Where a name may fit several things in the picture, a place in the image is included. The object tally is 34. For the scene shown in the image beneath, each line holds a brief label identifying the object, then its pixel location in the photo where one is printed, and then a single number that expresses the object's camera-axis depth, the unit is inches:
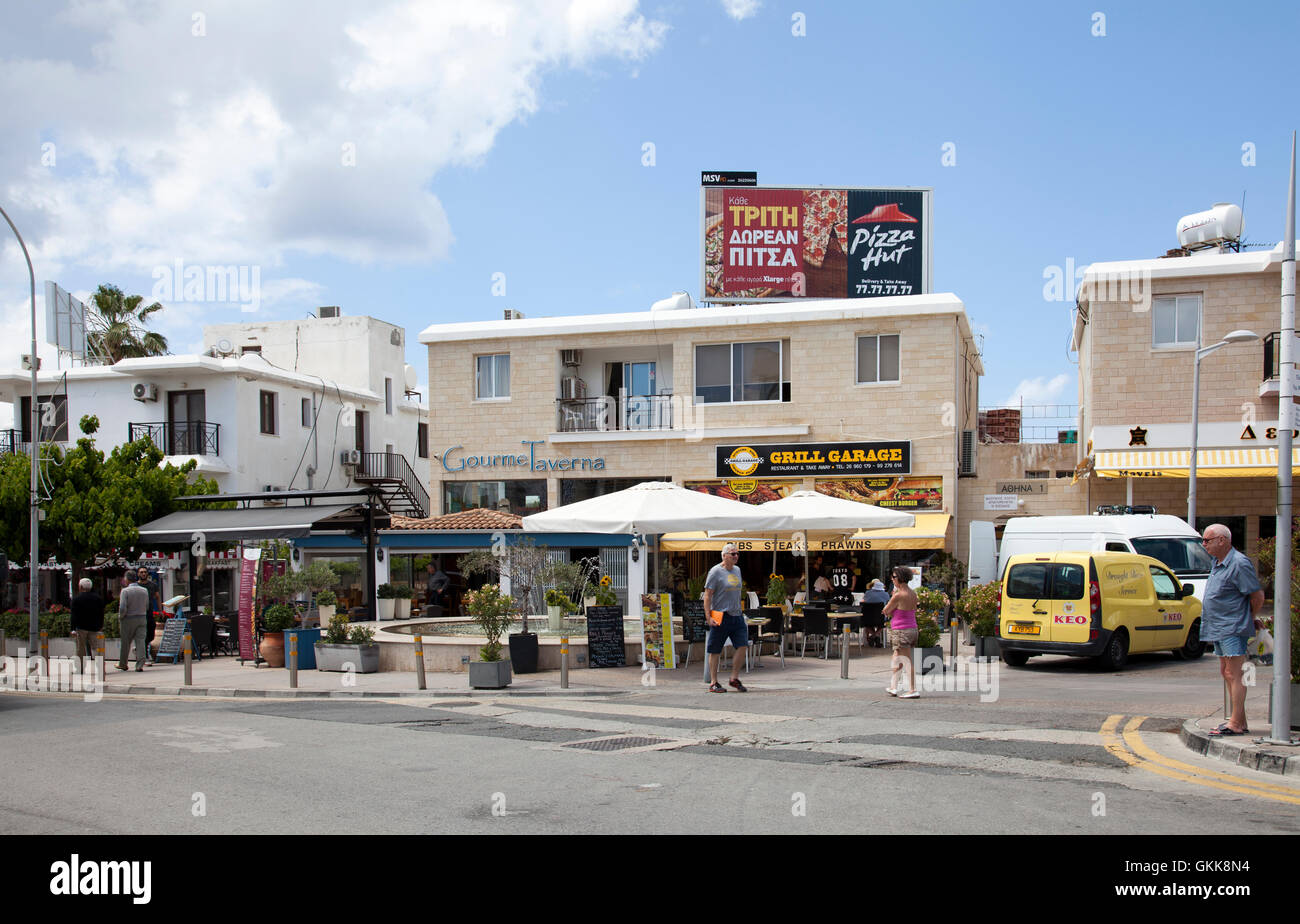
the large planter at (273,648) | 792.3
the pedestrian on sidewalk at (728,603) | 567.8
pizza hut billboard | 1396.4
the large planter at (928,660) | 665.6
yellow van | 654.5
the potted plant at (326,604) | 867.4
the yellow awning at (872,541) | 1081.4
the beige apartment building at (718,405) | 1170.6
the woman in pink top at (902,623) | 530.9
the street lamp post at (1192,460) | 965.1
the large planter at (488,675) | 617.0
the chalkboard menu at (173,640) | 845.2
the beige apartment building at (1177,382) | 1097.4
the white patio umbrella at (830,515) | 730.2
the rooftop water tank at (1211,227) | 1154.7
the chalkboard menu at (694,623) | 703.7
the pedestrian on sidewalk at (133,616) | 786.7
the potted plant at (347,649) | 730.8
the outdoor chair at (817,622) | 733.3
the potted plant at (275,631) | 792.9
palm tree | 1804.9
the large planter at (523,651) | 681.6
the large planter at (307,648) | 758.5
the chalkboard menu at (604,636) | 690.8
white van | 832.9
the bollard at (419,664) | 623.8
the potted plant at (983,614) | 717.3
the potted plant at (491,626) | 617.6
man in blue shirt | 373.7
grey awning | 887.1
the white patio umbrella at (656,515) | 661.3
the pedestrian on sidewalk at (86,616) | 773.9
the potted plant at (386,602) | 1053.2
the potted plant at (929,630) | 672.4
